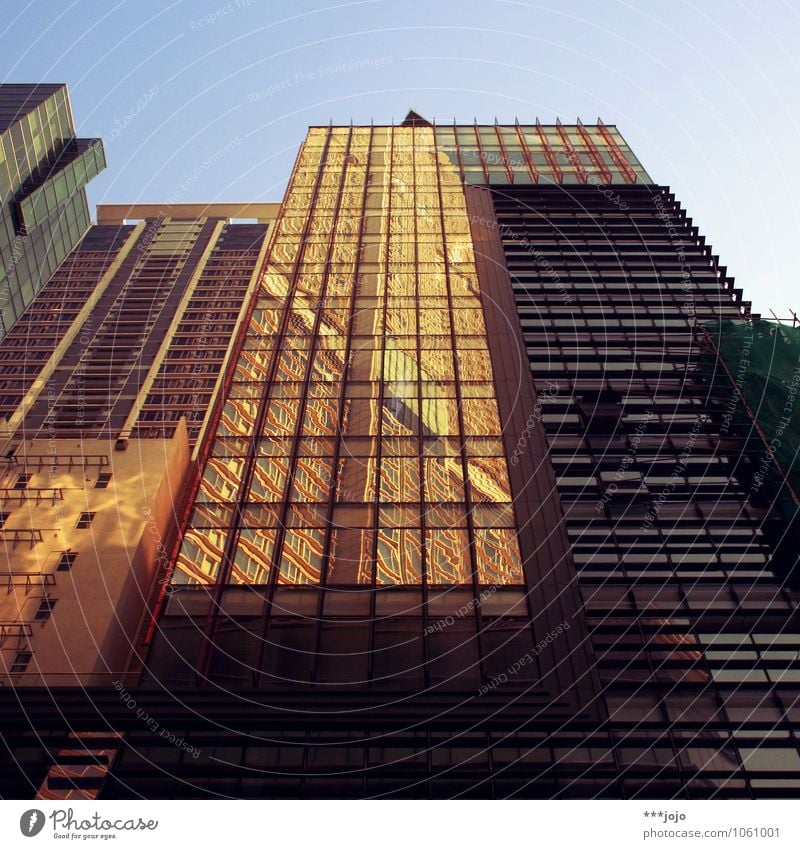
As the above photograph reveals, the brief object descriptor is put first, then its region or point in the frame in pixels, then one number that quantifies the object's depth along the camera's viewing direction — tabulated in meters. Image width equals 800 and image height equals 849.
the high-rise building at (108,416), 28.97
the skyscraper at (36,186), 42.47
